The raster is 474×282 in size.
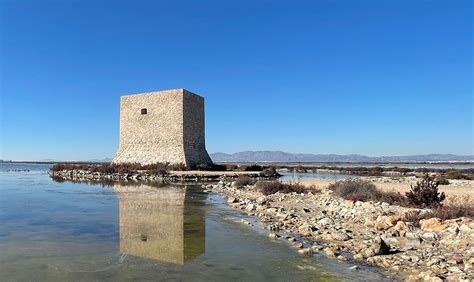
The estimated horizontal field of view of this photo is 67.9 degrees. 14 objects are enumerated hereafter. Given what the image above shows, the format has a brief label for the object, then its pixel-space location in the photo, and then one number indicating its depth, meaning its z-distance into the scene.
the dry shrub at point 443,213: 7.62
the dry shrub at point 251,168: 34.11
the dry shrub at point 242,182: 19.60
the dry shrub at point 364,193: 10.73
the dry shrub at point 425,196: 9.77
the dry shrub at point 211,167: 32.03
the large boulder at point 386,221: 7.72
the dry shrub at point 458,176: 25.61
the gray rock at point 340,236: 7.09
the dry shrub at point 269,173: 28.43
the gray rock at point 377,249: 5.88
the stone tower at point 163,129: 33.00
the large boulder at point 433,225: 6.91
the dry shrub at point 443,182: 18.69
